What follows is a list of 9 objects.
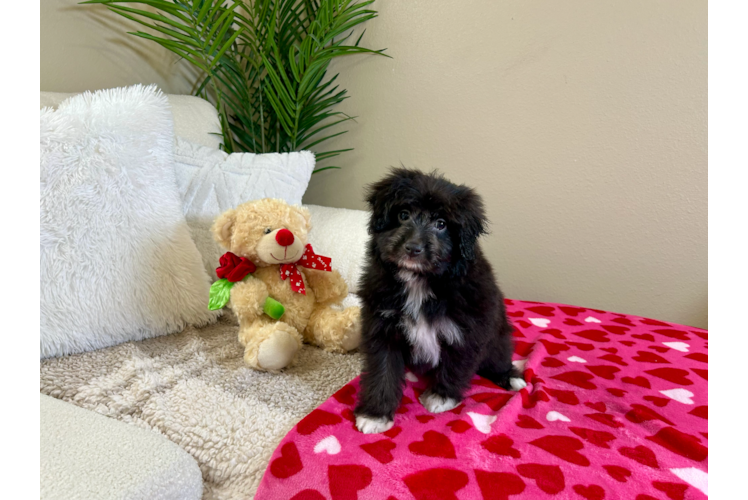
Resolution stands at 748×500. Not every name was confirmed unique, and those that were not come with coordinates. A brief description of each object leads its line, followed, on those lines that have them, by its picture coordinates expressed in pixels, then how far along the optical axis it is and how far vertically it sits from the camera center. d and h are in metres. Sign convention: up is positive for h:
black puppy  1.13 -0.13
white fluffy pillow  1.29 +0.06
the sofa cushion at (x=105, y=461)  0.75 -0.42
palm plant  2.13 +1.06
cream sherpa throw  1.00 -0.42
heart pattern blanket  0.92 -0.50
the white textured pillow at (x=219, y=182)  1.80 +0.29
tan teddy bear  1.45 -0.13
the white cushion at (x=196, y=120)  2.09 +0.66
